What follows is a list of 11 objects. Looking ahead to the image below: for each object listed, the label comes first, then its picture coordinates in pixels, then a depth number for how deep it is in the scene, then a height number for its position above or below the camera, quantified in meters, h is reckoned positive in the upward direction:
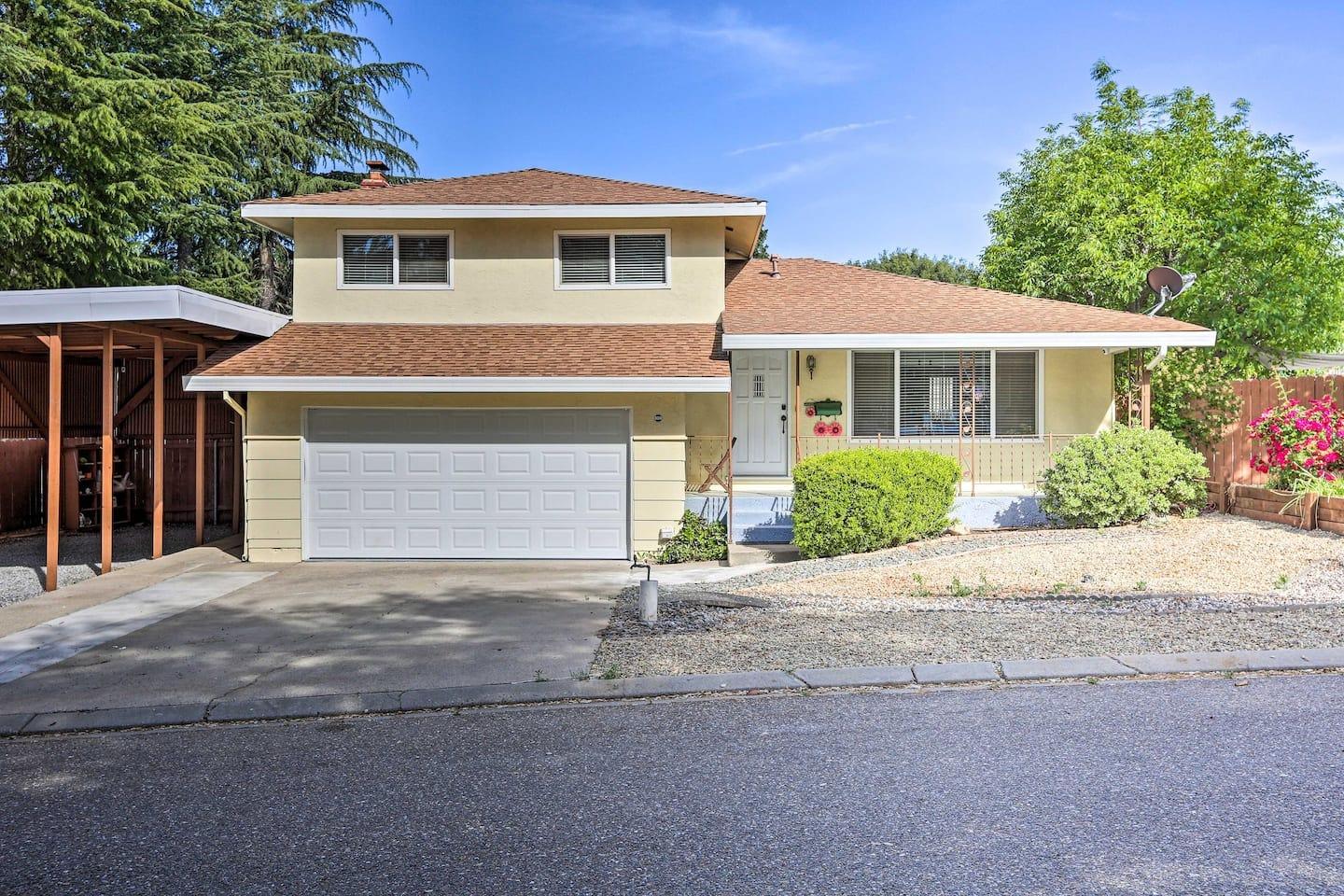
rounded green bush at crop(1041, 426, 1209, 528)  11.87 -0.37
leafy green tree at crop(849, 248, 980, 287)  48.03 +9.26
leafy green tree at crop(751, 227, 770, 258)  39.94 +8.64
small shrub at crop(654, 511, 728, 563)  12.66 -1.25
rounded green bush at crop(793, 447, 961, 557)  11.41 -0.60
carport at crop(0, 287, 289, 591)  10.35 +1.18
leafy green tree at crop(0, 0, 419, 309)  18.39 +6.95
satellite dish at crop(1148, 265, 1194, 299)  15.36 +2.71
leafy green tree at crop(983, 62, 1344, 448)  18.53 +4.60
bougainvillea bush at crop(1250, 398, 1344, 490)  11.70 +0.08
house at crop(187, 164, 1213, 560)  12.91 +1.07
